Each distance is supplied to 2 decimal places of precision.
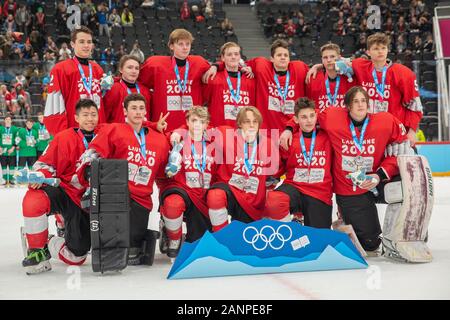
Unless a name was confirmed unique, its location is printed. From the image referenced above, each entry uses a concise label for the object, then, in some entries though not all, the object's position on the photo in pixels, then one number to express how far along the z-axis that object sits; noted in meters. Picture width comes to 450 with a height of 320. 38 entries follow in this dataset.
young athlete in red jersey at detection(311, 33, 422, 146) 4.84
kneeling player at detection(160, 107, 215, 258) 4.14
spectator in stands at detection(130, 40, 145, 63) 13.05
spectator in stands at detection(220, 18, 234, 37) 15.70
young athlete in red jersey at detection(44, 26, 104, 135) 4.71
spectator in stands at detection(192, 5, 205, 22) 16.03
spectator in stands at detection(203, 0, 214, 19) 16.50
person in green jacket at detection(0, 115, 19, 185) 10.91
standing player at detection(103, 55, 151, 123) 4.75
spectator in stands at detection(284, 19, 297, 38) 16.30
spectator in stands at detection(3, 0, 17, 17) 14.45
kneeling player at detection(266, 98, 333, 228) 4.33
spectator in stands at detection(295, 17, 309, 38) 16.28
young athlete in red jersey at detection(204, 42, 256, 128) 4.91
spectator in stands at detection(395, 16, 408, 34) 16.05
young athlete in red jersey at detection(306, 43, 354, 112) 4.82
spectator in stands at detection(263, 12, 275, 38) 16.73
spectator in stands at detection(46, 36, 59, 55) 13.36
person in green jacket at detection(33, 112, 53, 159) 11.18
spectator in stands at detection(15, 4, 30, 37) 14.17
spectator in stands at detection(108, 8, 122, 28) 15.00
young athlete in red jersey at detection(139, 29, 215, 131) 4.90
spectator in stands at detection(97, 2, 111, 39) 14.60
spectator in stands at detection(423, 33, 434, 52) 14.55
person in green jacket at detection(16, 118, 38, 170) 11.08
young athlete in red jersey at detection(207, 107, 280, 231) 4.24
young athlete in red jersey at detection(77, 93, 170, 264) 4.03
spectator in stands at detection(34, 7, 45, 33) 14.34
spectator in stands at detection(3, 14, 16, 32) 13.93
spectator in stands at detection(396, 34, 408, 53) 15.30
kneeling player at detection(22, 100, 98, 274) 3.81
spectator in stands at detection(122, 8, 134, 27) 15.25
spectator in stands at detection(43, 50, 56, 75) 10.59
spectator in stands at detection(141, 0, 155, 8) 16.14
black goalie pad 3.61
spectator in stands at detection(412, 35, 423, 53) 14.88
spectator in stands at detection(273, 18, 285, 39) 16.53
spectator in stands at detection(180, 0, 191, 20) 16.11
